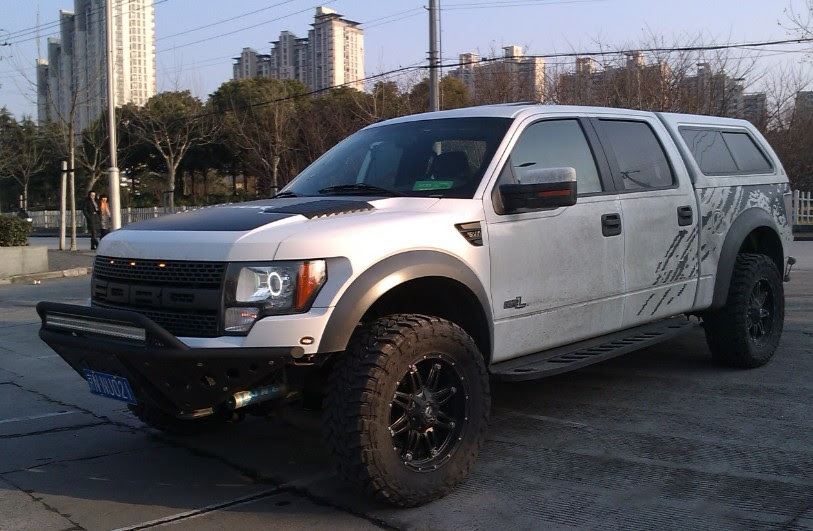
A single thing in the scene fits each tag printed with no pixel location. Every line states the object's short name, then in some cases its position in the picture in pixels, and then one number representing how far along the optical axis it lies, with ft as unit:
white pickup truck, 12.25
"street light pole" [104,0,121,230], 56.59
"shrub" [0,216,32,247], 54.03
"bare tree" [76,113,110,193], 123.75
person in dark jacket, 75.41
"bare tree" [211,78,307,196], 129.80
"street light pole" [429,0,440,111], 66.33
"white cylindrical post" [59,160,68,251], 77.61
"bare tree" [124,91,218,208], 133.49
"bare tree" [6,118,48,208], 154.40
